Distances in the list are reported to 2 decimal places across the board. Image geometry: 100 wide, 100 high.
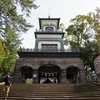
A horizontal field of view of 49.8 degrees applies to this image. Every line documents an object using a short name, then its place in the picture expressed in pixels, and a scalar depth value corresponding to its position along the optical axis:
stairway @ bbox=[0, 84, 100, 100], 6.30
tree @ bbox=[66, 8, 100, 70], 17.18
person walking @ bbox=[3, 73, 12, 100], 5.85
